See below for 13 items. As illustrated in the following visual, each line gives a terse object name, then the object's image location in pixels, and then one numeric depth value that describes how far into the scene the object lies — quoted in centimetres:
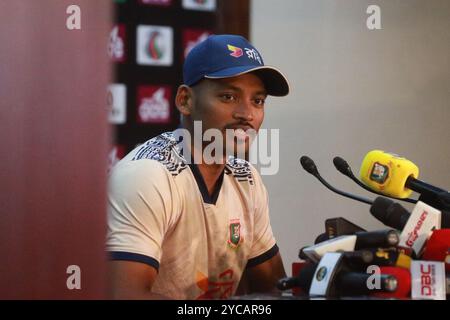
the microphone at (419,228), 226
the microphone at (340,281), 210
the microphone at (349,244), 218
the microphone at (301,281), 221
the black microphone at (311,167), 251
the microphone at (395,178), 244
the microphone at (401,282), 213
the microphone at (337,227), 234
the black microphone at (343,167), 250
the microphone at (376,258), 215
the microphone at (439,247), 222
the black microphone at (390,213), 233
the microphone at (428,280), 213
